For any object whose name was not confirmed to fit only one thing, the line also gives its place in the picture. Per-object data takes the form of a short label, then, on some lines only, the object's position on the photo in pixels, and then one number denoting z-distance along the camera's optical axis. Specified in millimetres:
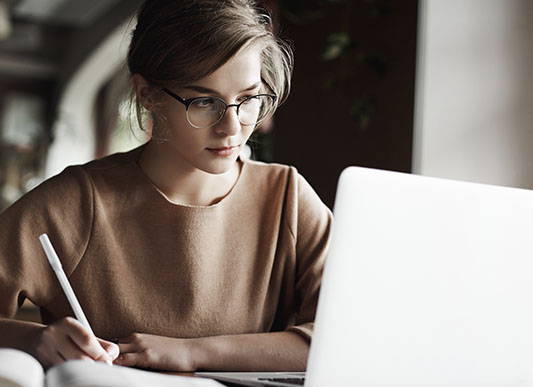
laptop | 850
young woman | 1297
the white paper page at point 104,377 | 668
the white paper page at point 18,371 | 707
